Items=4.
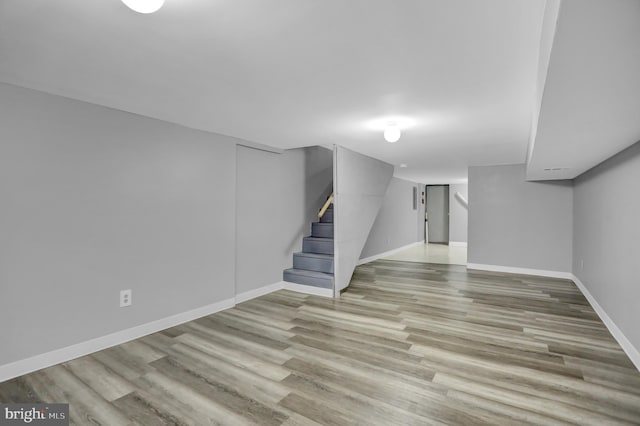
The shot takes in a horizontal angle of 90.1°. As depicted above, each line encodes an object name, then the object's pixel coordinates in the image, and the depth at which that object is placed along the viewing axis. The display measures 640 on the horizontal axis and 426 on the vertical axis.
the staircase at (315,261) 4.70
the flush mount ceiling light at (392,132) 3.34
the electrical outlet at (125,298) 2.95
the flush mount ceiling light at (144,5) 1.28
